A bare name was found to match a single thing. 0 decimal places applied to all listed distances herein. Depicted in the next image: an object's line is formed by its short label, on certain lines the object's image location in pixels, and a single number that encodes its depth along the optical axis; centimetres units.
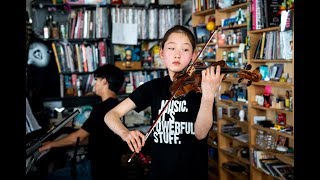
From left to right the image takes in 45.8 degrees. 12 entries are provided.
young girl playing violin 171
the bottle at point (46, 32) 461
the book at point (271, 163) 322
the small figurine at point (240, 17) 374
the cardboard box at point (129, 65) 493
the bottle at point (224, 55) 416
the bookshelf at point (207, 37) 439
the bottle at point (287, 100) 319
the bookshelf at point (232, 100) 378
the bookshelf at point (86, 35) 473
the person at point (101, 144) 269
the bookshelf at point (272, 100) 313
